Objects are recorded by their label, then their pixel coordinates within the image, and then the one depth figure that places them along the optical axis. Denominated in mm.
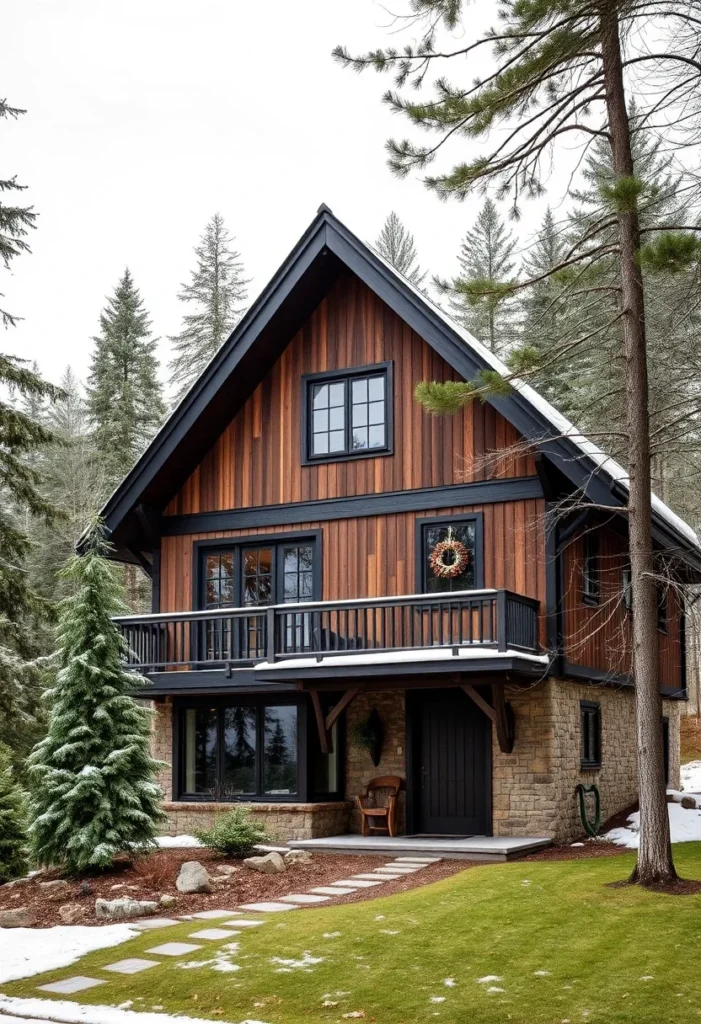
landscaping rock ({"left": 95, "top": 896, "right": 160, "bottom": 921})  12031
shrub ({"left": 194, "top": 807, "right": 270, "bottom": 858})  15117
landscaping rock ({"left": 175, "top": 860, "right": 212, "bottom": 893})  13133
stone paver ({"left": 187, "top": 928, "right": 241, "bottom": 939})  10602
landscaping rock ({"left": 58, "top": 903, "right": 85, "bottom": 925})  12023
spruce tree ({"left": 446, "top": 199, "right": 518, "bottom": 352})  38969
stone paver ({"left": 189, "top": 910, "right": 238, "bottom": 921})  11709
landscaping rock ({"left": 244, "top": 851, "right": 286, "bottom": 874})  14594
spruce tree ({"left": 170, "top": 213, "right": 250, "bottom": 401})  40125
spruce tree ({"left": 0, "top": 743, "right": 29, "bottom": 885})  15062
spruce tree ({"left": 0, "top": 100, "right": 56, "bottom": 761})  17469
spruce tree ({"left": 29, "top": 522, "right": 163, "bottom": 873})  14164
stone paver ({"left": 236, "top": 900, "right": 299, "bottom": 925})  11926
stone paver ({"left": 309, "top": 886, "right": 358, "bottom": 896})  12820
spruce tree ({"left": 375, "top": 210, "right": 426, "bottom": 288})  44625
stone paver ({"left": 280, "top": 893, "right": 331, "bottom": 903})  12422
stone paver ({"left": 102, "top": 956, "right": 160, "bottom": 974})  9657
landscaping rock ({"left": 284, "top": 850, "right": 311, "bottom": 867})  15270
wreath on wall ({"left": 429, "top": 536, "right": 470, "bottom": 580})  16828
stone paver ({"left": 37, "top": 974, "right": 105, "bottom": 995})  9234
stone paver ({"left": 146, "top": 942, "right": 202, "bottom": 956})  10102
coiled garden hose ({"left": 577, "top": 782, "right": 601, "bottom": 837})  16062
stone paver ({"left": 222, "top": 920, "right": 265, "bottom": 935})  11029
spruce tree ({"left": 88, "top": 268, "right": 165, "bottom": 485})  34719
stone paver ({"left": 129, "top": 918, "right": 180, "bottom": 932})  11438
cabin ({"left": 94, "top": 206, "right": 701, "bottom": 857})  15984
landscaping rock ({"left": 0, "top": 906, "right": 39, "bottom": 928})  11961
